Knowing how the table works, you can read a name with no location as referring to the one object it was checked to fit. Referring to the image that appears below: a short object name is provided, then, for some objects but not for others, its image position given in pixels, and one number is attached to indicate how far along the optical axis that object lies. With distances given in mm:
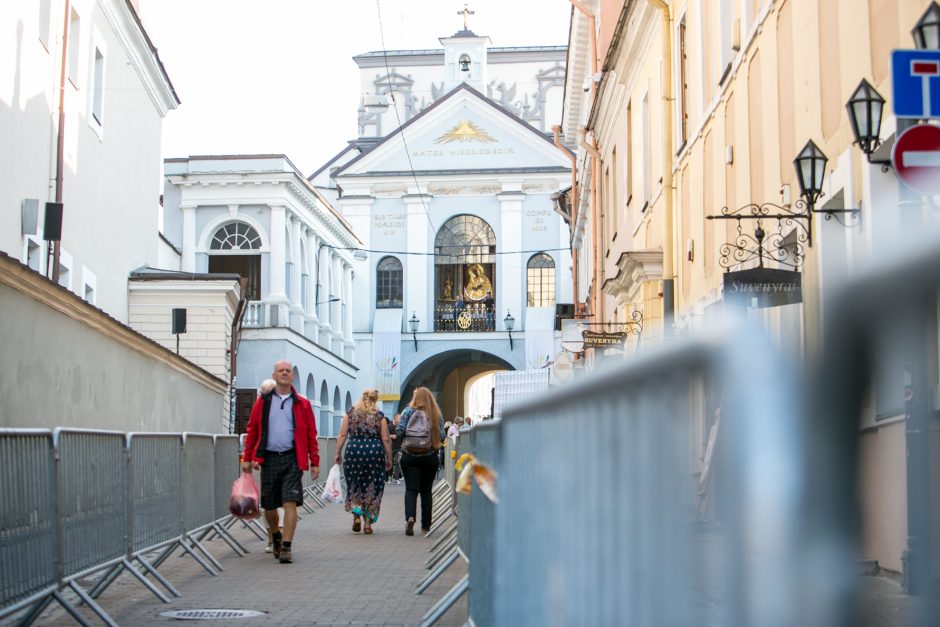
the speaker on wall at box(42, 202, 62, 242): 20594
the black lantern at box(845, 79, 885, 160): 8109
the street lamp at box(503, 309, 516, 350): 54938
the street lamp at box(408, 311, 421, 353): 55406
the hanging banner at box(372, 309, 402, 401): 53875
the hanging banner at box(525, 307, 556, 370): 53312
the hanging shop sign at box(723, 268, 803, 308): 10094
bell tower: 67500
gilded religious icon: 56438
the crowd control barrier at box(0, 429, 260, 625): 6434
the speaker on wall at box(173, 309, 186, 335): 28484
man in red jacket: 11273
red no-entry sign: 7191
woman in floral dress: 14805
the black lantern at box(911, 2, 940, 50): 7266
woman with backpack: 15070
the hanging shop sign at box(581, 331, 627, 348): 20281
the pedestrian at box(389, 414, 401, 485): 33094
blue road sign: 7023
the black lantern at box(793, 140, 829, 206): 9562
